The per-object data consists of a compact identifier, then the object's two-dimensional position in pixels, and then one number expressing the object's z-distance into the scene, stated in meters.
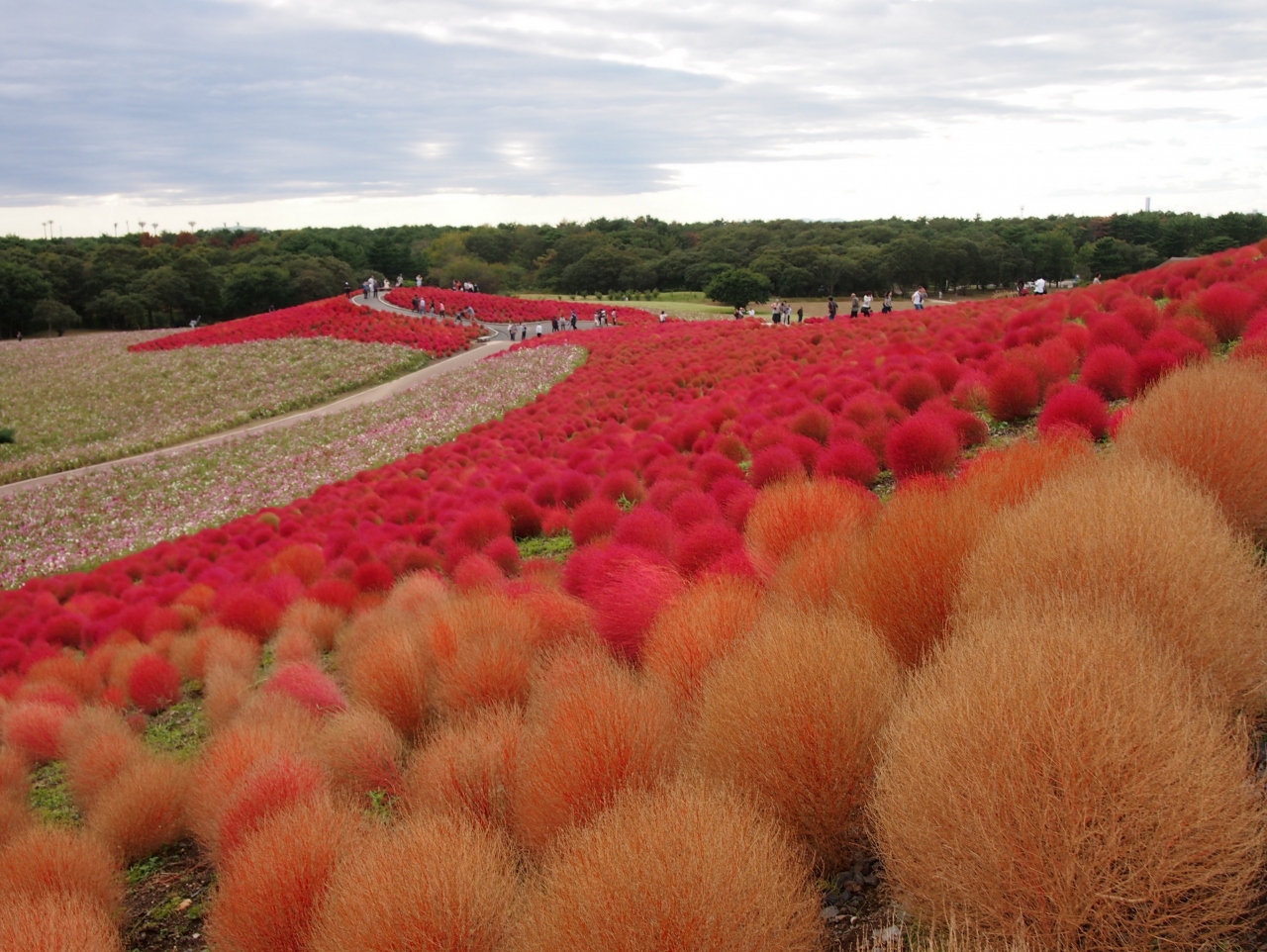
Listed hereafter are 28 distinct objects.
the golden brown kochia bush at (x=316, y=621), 9.72
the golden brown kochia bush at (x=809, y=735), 3.72
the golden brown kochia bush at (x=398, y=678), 6.41
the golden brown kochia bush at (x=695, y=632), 5.13
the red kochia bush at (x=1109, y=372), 9.41
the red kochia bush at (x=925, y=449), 8.70
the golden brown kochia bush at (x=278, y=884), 4.06
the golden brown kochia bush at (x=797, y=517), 6.66
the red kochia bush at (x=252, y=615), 10.65
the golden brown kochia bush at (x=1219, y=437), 5.19
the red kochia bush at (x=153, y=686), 9.16
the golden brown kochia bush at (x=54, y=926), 4.15
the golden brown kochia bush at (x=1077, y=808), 2.54
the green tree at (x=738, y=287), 72.75
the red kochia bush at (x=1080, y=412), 8.07
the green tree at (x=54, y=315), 67.38
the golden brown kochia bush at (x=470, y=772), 4.58
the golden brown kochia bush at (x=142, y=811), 5.90
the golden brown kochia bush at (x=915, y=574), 4.82
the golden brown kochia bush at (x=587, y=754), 4.07
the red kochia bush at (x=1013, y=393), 10.06
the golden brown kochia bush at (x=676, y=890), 2.80
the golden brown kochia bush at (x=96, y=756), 6.76
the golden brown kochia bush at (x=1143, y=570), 3.67
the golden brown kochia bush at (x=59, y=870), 4.90
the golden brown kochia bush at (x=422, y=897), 3.35
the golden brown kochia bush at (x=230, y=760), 5.45
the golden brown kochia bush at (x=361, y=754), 5.59
